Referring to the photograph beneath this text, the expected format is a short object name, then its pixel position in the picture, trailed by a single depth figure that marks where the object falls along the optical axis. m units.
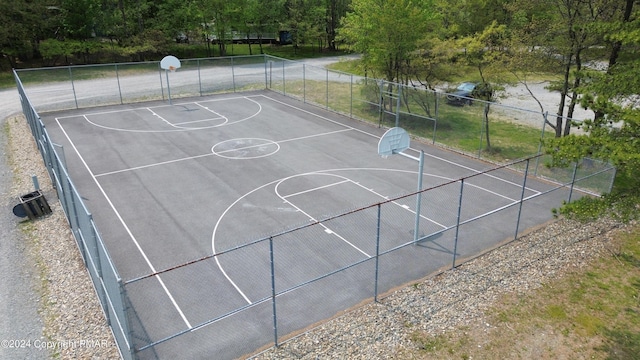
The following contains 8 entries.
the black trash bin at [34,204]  14.63
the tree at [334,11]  57.23
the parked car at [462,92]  25.67
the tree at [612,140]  8.46
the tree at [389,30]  24.45
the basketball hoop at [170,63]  28.71
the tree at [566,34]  17.91
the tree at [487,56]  20.77
